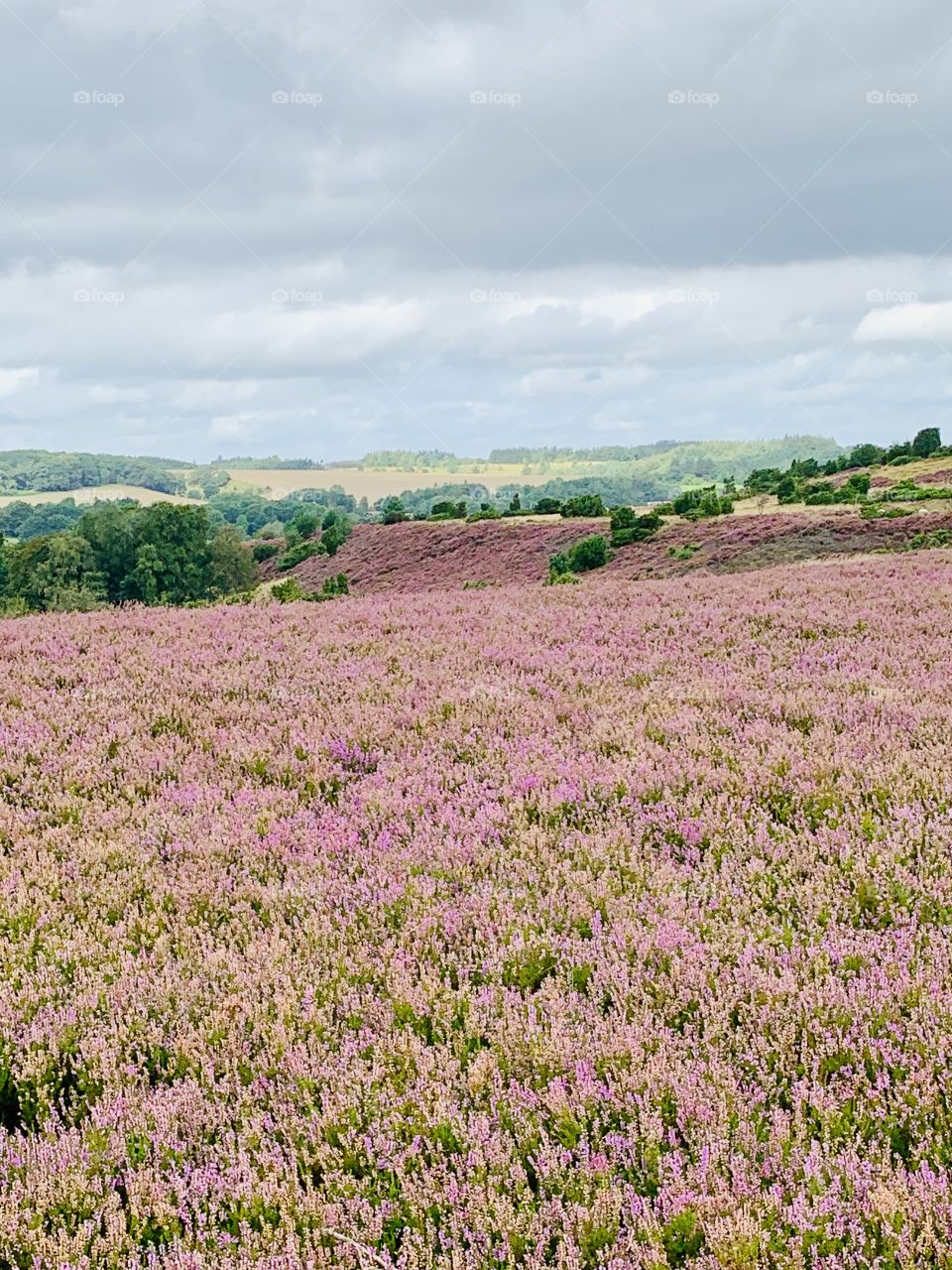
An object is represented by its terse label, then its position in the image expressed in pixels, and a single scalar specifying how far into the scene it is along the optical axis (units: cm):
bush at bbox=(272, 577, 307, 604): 4631
